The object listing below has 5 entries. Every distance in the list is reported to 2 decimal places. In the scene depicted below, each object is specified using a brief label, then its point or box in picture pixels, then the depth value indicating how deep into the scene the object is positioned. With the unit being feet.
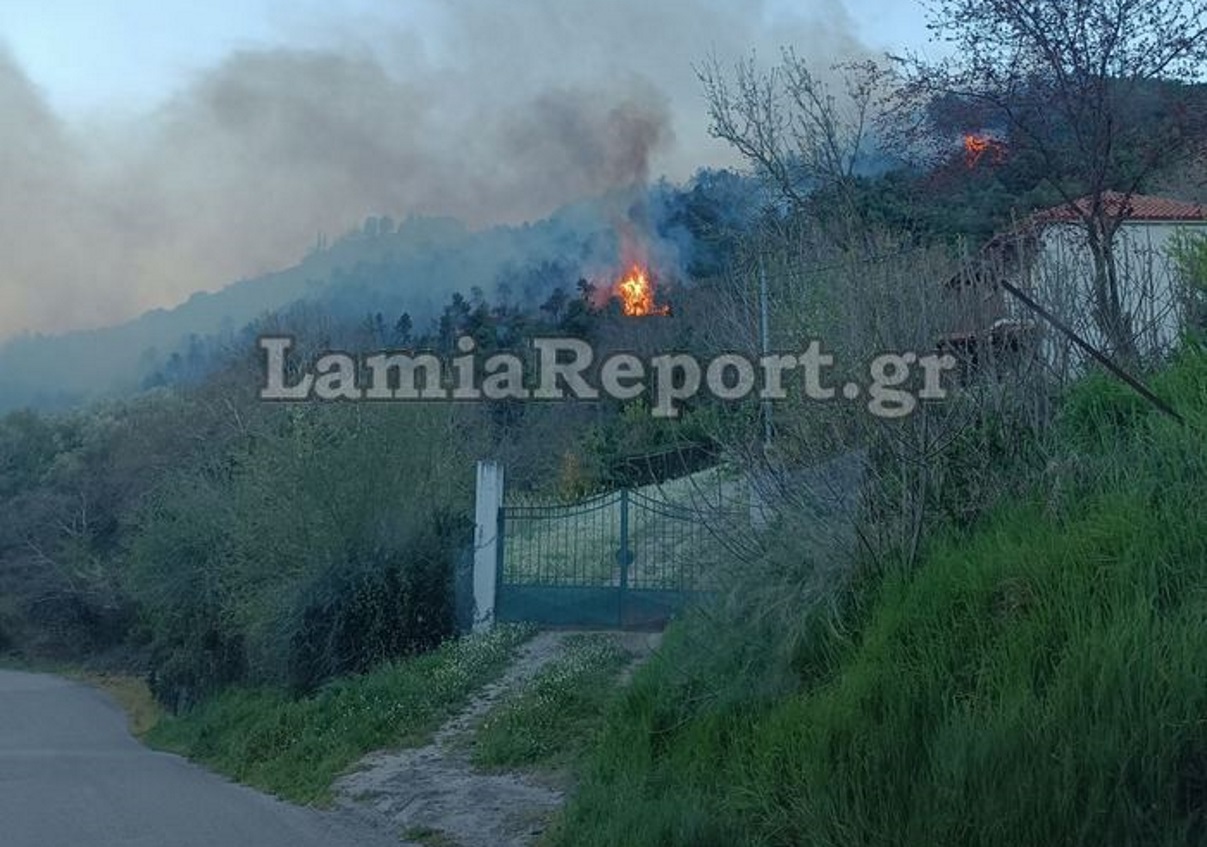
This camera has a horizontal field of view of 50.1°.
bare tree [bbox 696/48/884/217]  48.44
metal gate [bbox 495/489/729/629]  50.14
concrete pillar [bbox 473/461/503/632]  54.54
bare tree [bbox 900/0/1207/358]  46.24
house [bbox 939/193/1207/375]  31.37
